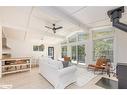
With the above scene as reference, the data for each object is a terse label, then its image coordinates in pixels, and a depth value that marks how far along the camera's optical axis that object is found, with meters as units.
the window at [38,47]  6.67
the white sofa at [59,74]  2.28
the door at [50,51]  7.34
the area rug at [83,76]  2.70
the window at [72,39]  5.82
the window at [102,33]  3.93
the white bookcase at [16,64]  3.71
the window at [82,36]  5.00
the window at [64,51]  6.44
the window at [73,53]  5.75
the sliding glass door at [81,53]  5.14
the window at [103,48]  3.95
